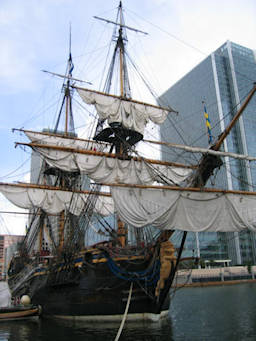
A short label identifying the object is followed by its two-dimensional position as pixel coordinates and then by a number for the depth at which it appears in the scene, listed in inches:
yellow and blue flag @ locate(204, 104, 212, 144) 547.2
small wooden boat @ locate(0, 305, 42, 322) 679.1
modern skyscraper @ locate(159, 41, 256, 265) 2518.0
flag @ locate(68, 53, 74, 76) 1190.3
